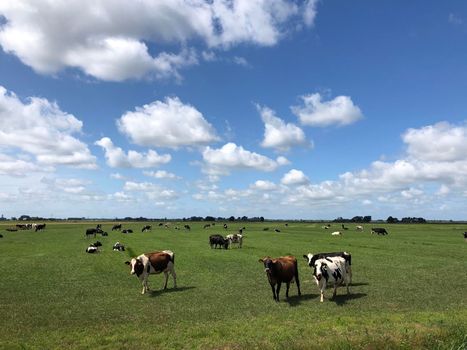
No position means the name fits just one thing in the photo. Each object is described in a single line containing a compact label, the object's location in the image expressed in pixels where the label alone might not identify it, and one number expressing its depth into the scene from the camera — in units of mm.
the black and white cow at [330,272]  21531
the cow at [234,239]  57853
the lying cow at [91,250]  47916
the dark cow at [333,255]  24352
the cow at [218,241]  54166
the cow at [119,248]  51950
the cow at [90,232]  84075
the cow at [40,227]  112150
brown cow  21578
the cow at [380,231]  93675
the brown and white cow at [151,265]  24859
